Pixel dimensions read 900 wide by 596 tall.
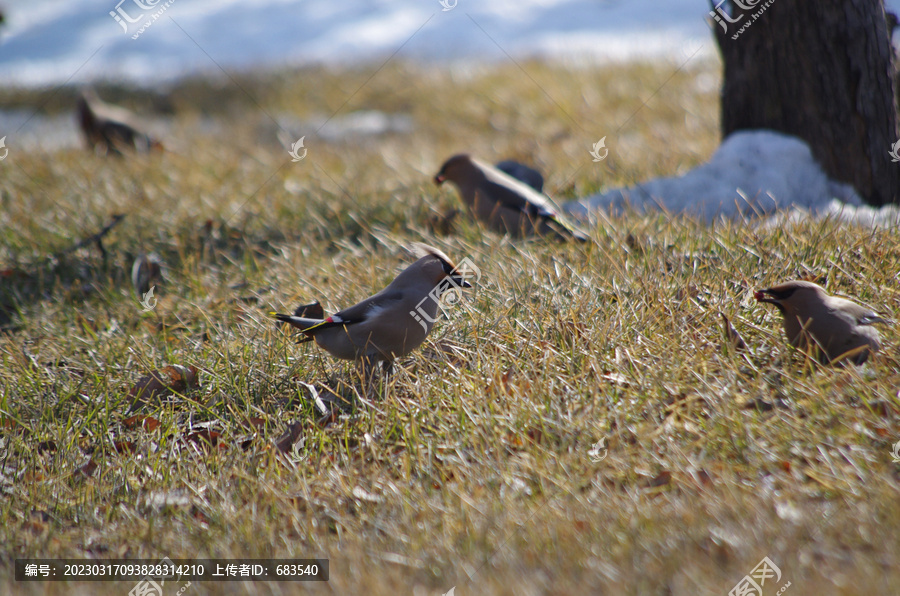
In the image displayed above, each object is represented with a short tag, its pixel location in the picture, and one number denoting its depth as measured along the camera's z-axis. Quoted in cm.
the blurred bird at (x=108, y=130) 1504
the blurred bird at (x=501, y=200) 893
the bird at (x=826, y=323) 525
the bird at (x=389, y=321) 591
